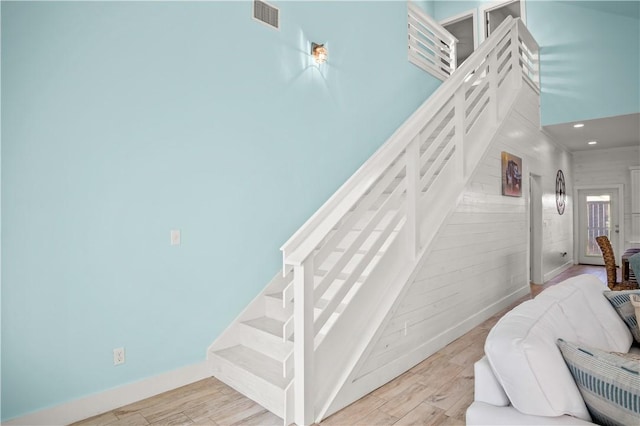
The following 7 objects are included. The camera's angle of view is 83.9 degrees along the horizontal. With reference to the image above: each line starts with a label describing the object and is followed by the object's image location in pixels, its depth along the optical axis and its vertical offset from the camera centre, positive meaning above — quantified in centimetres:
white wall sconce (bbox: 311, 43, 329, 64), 367 +169
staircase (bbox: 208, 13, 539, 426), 205 -46
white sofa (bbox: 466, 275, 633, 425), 110 -52
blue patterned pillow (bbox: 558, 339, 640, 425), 100 -50
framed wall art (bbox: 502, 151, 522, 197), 437 +52
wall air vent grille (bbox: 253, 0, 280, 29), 318 +186
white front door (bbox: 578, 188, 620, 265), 810 -15
